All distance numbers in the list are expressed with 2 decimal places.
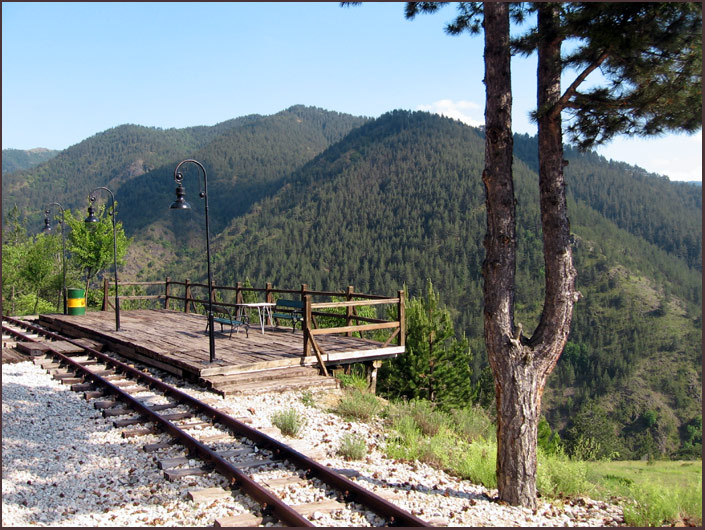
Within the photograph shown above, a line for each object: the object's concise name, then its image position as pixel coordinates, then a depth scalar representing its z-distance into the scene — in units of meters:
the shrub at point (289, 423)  6.66
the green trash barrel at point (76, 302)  18.14
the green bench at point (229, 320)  11.36
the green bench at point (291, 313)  12.14
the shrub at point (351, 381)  9.50
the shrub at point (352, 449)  5.98
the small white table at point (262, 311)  12.02
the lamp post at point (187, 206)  9.39
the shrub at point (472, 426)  7.83
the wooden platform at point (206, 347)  9.40
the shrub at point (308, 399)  8.17
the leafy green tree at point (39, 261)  23.67
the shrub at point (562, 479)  5.50
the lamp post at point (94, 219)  13.79
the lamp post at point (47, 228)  18.59
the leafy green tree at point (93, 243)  21.91
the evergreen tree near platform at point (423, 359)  22.70
